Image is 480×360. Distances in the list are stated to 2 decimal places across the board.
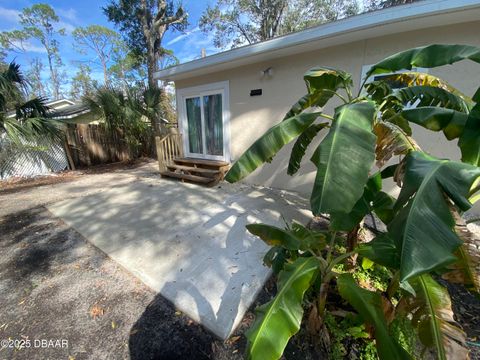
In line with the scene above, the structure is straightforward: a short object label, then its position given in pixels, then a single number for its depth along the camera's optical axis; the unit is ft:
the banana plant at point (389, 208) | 3.28
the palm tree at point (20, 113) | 19.06
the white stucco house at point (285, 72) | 11.24
